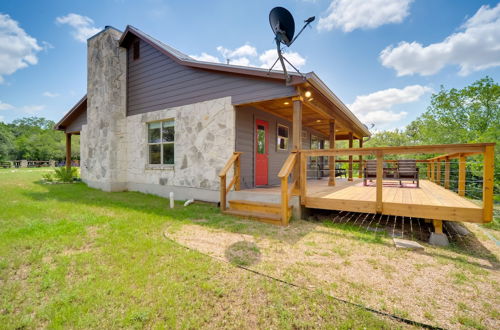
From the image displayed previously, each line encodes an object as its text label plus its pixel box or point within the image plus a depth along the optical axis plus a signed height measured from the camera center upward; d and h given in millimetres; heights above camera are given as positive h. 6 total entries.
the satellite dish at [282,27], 3756 +2421
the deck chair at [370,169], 6691 -204
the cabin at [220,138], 4246 +763
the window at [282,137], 8055 +924
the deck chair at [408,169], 6264 -187
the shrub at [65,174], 10477 -654
